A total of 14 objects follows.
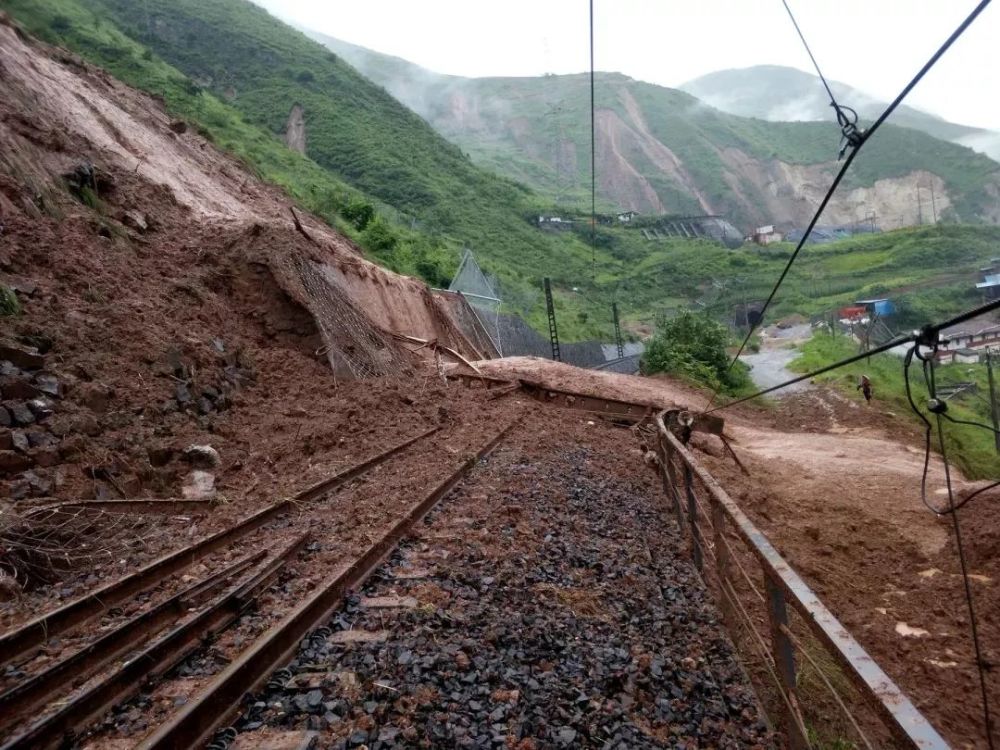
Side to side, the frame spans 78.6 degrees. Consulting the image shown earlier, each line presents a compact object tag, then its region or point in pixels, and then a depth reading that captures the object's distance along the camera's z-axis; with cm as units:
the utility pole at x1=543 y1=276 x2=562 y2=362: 2775
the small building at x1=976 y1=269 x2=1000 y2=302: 3941
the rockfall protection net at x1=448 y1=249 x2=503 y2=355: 2908
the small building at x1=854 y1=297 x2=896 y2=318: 3991
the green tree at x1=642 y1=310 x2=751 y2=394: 2684
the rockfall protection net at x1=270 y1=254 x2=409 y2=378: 1164
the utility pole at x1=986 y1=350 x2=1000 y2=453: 1761
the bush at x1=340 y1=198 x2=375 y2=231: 3036
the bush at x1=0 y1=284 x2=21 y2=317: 697
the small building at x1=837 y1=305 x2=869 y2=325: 4055
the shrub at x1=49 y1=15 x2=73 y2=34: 3309
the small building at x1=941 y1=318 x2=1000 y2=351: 2268
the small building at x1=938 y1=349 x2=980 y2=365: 3088
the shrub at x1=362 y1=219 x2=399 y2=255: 2863
